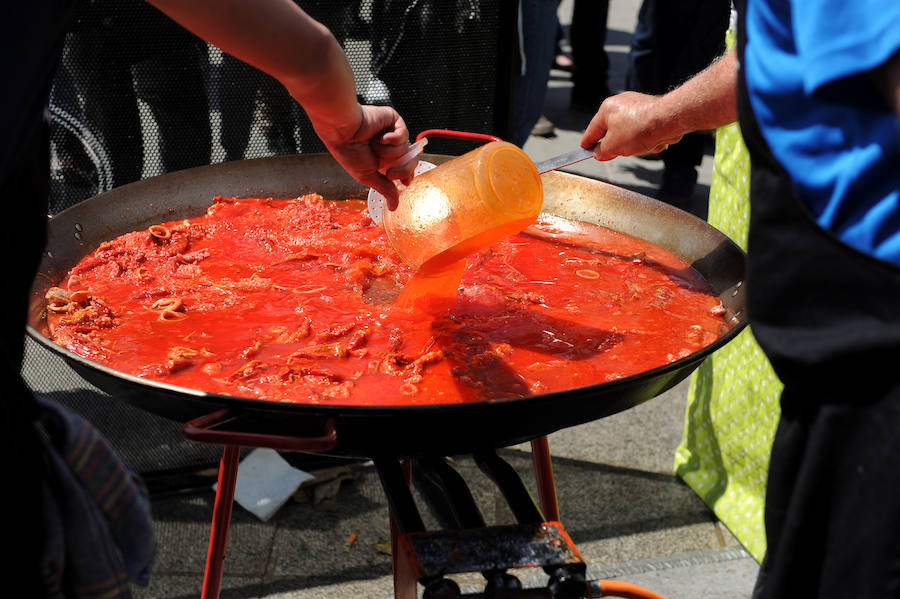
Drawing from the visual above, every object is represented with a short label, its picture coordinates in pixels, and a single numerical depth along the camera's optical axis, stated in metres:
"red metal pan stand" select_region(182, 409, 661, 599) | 1.37
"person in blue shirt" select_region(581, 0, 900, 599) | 1.02
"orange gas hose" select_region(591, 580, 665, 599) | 2.10
